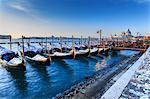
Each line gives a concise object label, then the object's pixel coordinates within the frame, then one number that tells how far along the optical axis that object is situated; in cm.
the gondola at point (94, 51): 1403
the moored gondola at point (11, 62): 815
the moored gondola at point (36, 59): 934
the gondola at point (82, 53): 1299
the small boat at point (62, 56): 1180
